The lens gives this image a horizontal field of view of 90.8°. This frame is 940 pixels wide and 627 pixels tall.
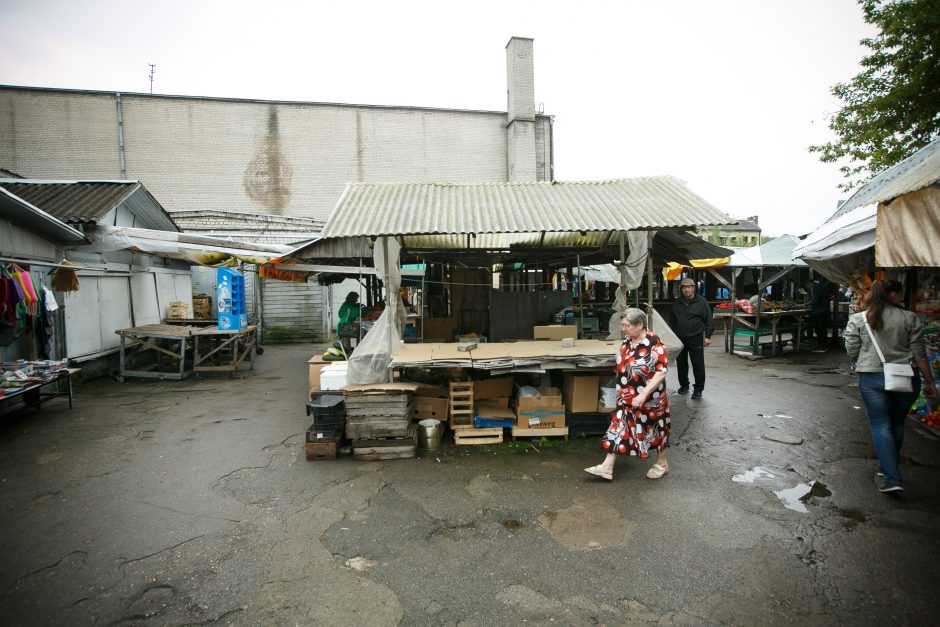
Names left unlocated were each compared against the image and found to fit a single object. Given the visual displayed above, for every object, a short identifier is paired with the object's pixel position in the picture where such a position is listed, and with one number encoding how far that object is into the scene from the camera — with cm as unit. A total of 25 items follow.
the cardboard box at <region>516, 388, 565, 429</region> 605
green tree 1010
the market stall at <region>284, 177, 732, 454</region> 604
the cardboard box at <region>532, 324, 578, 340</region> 721
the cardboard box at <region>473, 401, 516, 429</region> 611
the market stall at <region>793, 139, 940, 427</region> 376
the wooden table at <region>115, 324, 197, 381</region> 1030
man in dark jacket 796
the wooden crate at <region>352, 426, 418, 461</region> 552
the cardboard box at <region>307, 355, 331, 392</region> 769
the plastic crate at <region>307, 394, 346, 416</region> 553
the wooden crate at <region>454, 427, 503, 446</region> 594
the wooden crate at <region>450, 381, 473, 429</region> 611
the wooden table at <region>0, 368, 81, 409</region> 685
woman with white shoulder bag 421
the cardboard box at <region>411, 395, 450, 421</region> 627
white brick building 1809
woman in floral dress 461
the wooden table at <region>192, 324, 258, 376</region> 1069
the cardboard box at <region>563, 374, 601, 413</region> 618
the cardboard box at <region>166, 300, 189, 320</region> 1423
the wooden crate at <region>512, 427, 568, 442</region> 601
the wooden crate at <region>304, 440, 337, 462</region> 550
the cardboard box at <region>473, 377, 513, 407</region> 649
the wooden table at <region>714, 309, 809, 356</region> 1232
